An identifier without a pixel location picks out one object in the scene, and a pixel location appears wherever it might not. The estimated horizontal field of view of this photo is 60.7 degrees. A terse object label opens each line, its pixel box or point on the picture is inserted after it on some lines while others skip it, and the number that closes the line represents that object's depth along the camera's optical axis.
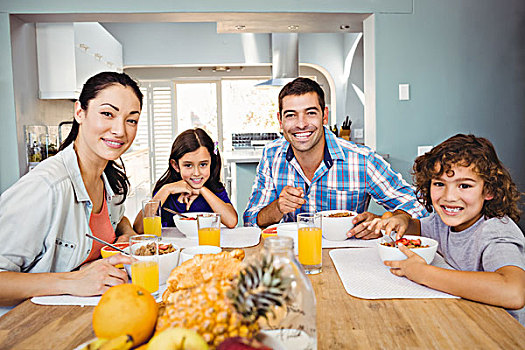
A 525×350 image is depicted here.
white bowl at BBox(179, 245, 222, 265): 1.17
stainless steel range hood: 5.89
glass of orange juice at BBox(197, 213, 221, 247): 1.48
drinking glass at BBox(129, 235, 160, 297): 1.04
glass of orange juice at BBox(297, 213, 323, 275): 1.26
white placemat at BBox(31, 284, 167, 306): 1.05
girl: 2.24
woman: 1.11
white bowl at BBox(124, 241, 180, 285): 1.16
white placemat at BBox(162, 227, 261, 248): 1.60
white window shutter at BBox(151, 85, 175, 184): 7.48
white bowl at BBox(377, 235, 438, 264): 1.24
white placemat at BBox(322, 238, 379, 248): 1.55
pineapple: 0.55
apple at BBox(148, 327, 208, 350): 0.55
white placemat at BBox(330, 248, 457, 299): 1.07
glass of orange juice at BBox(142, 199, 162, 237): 1.59
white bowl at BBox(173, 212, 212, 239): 1.69
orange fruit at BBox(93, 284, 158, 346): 0.71
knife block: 5.60
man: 2.12
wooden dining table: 0.83
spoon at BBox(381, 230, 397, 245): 1.37
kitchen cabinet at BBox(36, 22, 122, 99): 3.76
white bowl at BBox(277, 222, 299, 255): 1.40
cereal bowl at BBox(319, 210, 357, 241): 1.57
